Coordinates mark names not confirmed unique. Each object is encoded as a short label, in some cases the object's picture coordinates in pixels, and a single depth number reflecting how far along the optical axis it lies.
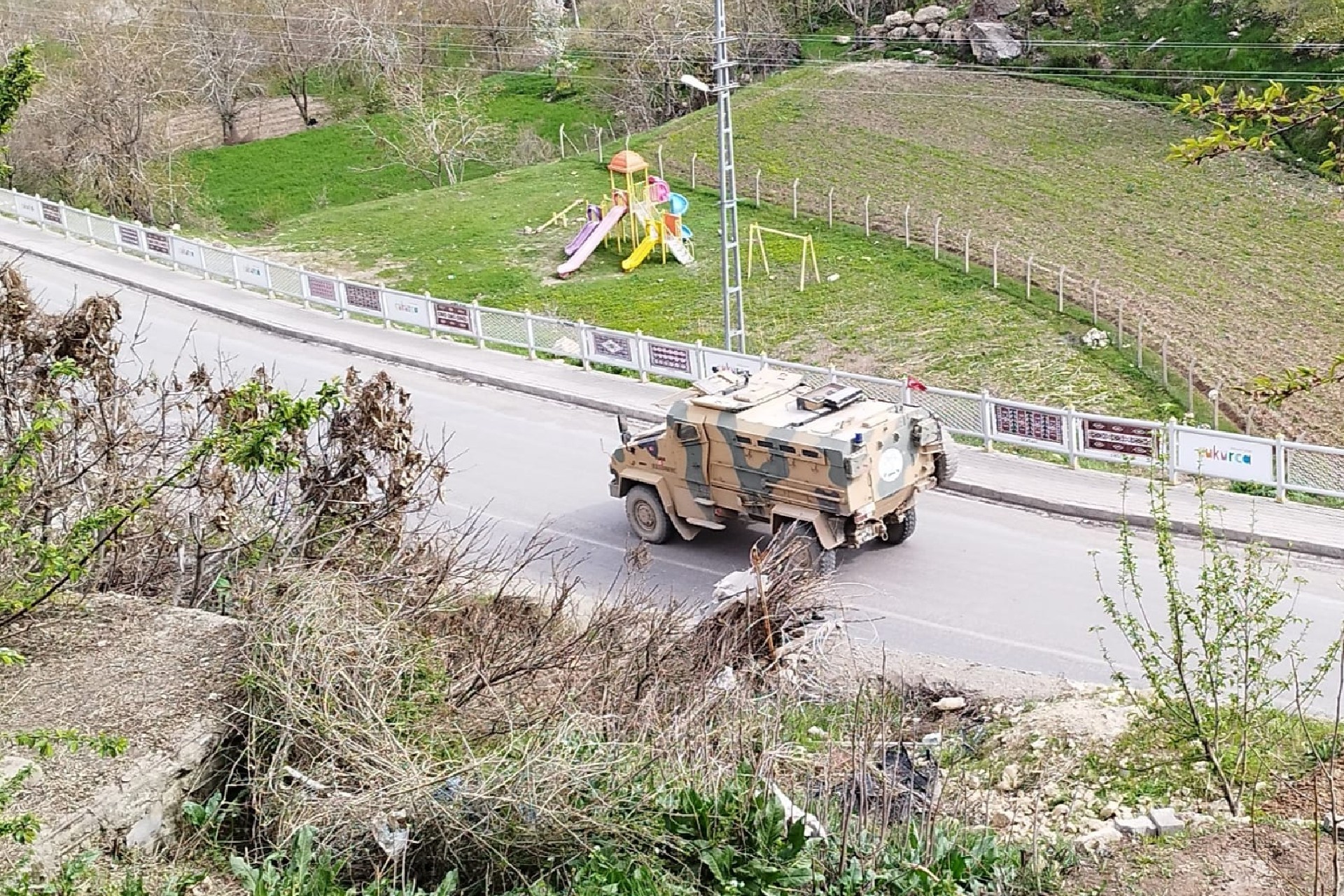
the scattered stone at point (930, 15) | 58.12
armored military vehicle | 16.62
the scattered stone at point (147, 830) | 8.90
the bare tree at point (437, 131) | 51.56
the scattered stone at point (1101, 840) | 9.31
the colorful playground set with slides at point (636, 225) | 37.09
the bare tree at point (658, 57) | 56.78
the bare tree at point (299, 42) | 61.53
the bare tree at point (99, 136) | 44.34
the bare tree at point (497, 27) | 69.44
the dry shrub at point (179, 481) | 12.14
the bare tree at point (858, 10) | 60.69
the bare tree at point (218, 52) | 57.91
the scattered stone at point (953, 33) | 55.84
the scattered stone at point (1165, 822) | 9.53
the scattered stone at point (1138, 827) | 9.58
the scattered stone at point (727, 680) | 10.62
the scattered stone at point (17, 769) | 8.98
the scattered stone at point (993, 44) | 53.97
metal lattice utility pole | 22.17
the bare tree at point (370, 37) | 58.25
